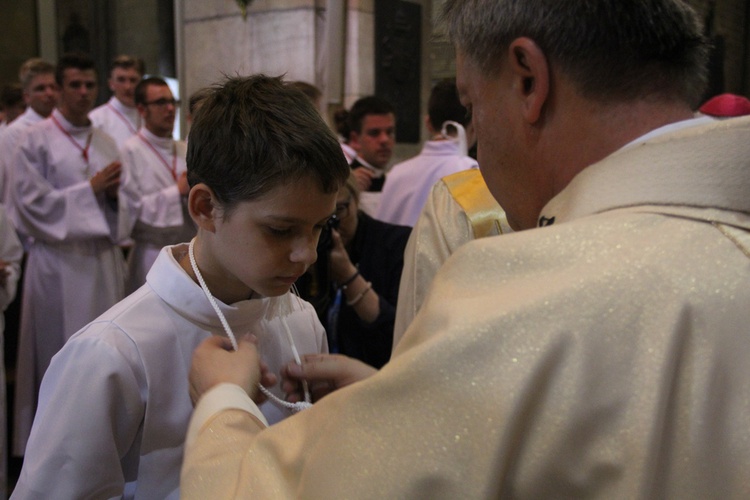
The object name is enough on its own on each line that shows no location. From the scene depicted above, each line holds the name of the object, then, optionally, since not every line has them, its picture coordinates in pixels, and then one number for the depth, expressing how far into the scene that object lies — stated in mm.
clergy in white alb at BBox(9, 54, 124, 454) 4105
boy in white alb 1333
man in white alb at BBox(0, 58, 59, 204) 5680
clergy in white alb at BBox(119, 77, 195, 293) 4559
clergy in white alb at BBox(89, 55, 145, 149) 6086
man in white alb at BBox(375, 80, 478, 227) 4000
